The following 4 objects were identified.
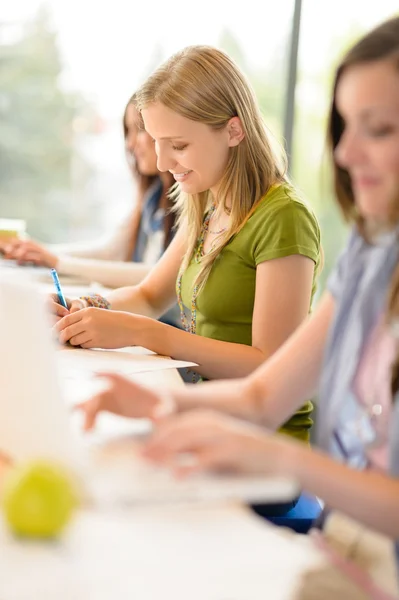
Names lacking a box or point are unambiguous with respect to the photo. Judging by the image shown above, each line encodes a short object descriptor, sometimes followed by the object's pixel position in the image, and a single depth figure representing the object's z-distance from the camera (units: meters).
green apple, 2.10
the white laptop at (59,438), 2.27
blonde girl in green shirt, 3.11
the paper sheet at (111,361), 2.94
